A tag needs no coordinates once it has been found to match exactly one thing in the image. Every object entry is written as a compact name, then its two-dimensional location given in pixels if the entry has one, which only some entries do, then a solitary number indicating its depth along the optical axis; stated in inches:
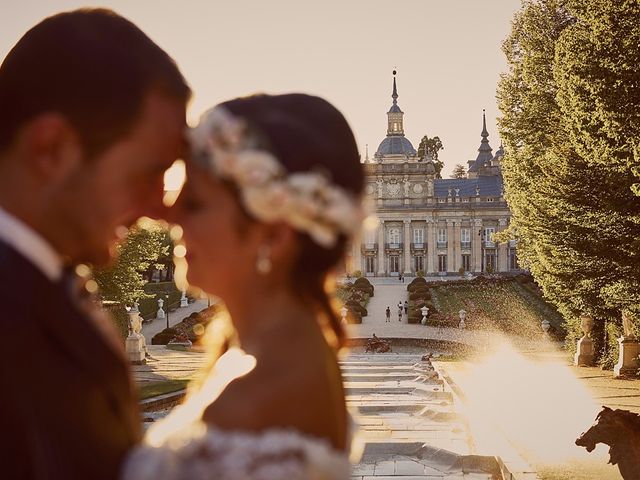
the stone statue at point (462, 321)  1517.0
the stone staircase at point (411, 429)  446.6
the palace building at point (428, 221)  3385.8
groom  54.8
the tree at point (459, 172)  4448.8
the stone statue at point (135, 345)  1046.5
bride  59.8
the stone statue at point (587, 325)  1011.9
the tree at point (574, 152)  520.4
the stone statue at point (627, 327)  855.1
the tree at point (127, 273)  1008.1
